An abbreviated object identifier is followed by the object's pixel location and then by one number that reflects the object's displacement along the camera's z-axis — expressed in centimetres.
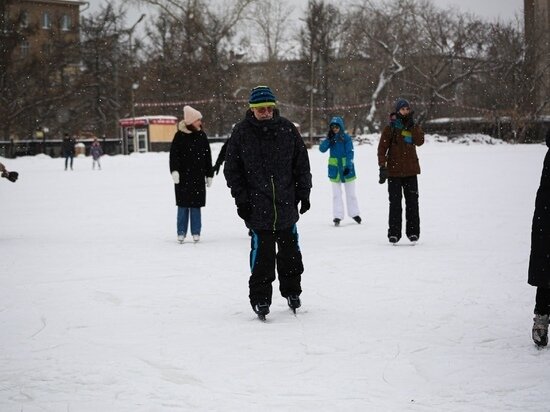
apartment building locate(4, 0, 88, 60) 4591
